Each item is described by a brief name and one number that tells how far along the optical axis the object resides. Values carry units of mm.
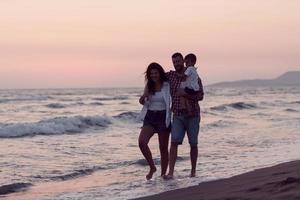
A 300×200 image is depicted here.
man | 7676
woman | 7688
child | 7598
